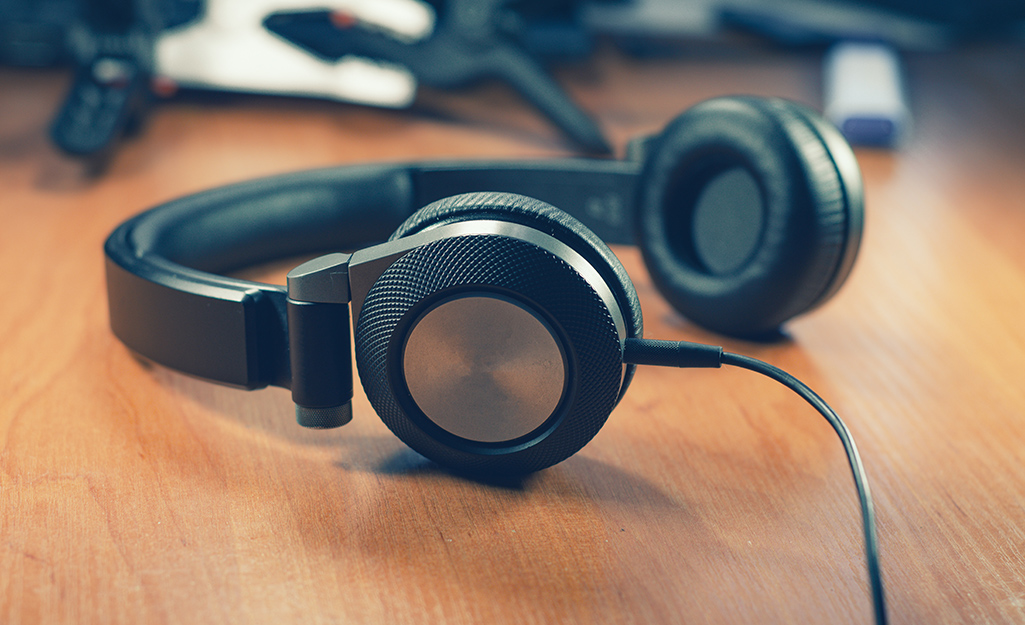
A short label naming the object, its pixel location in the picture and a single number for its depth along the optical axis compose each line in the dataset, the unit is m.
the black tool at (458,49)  1.28
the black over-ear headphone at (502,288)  0.45
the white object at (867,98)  1.30
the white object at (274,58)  1.31
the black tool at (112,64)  1.16
